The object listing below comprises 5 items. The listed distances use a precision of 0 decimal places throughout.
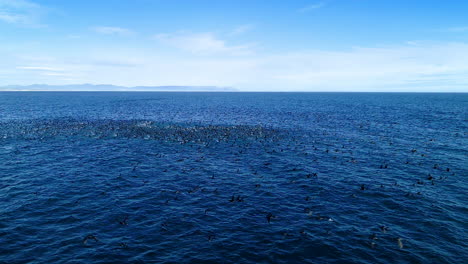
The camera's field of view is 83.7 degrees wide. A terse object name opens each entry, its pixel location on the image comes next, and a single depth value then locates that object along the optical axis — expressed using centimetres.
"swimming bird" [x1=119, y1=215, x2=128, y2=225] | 2321
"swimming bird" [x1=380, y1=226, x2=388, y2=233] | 2264
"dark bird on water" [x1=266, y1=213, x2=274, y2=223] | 2430
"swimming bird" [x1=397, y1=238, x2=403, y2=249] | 2050
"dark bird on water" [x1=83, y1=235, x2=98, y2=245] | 2046
